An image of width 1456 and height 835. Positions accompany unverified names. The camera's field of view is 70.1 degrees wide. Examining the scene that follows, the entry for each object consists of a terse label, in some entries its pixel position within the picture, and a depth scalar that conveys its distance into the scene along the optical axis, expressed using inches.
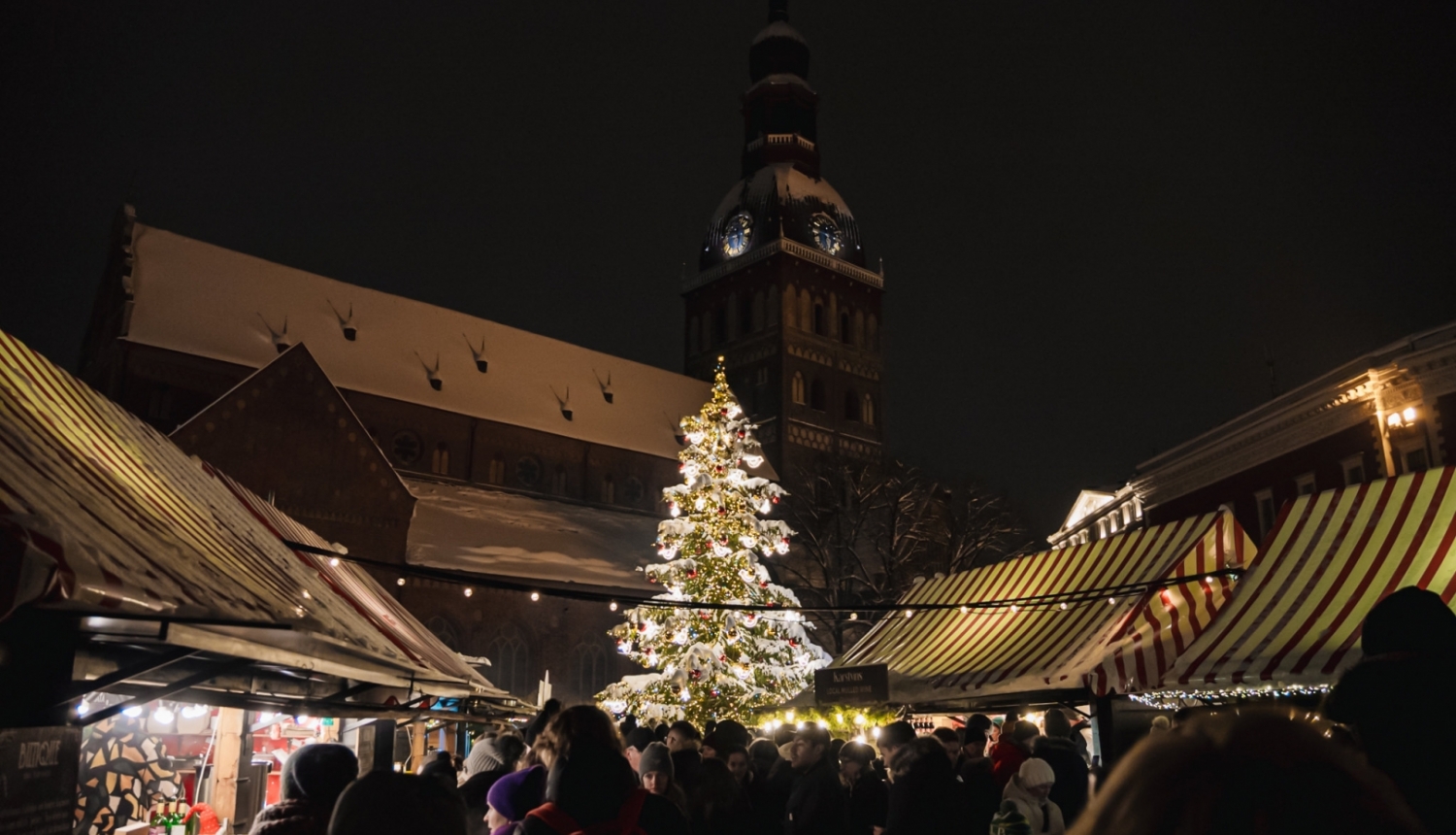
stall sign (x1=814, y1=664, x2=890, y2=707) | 447.8
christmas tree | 694.5
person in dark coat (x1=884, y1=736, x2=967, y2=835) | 205.3
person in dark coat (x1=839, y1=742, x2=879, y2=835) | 258.5
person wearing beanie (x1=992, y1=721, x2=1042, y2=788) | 273.1
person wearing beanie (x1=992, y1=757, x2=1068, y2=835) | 223.5
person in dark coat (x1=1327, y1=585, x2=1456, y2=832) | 100.9
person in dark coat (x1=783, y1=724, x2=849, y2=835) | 246.1
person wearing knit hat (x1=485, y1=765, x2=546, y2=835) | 174.9
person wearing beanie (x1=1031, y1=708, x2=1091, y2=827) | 261.4
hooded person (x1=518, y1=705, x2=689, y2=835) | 138.4
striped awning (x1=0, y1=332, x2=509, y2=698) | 150.1
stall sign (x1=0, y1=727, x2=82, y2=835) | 156.5
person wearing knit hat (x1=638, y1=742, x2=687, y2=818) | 194.4
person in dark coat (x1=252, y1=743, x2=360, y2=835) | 130.2
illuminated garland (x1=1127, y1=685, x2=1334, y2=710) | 324.6
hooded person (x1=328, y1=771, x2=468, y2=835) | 104.9
